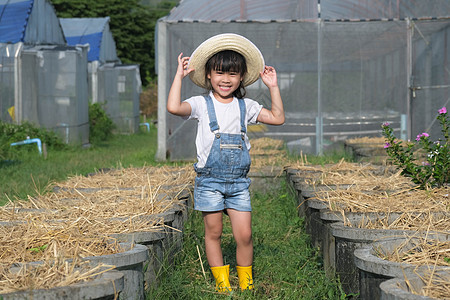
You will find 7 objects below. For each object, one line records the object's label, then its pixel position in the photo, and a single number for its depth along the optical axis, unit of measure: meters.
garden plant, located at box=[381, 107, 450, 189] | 5.08
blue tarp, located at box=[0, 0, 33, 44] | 13.91
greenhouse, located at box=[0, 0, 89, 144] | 13.80
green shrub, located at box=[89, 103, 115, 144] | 17.03
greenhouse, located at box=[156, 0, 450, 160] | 11.00
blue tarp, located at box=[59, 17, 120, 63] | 21.58
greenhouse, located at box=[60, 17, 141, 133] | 20.62
